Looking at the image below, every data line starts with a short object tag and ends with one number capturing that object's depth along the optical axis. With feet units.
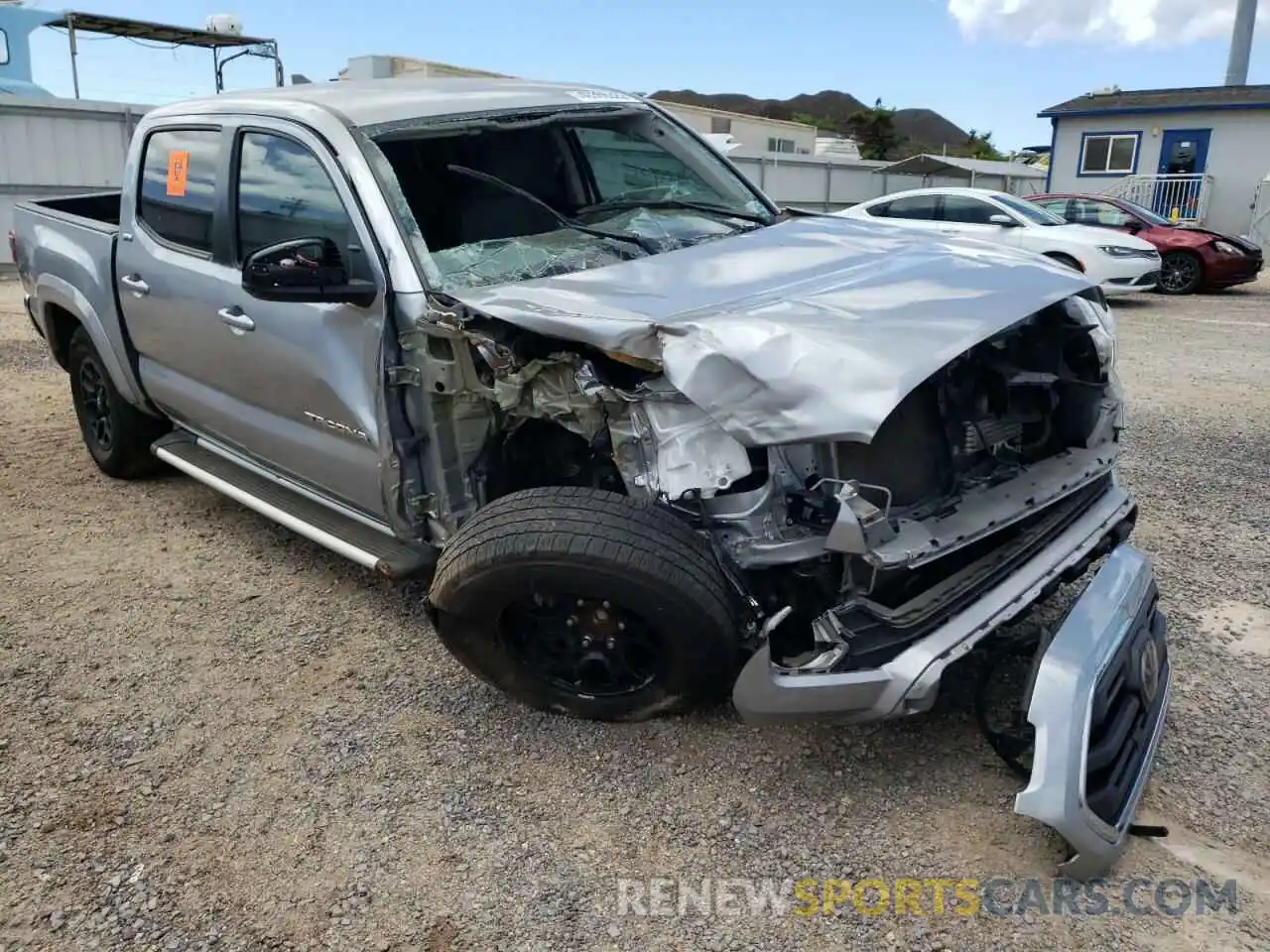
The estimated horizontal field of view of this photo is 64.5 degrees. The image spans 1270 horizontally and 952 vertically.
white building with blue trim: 73.72
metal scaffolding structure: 55.77
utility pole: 95.91
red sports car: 45.32
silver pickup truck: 8.18
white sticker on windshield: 13.93
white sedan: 40.04
